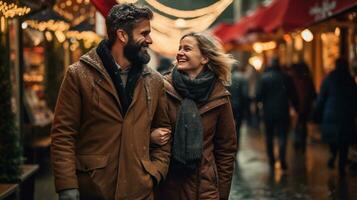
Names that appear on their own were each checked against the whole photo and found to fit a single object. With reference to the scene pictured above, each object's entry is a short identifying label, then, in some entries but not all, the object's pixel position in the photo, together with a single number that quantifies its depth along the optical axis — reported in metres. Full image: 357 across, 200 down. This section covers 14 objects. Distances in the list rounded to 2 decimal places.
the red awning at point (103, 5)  6.13
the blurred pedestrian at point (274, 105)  13.25
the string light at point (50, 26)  12.34
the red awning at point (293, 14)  10.74
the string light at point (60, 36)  13.71
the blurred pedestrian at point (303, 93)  15.76
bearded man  4.60
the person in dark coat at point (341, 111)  12.30
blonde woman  5.27
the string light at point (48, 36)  14.03
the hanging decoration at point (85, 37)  13.20
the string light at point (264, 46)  23.81
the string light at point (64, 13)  11.47
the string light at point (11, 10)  6.61
